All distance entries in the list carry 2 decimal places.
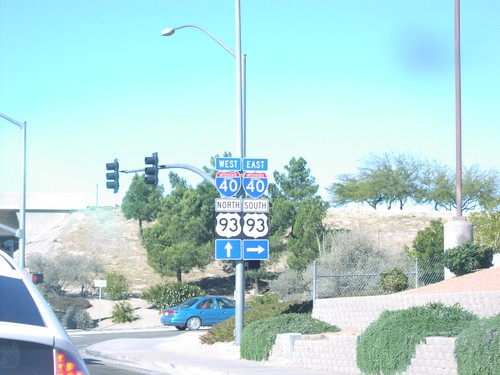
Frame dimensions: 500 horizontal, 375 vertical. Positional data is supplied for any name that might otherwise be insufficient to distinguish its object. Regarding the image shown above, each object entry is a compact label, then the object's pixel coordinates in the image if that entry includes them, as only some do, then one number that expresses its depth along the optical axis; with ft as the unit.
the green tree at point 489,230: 128.88
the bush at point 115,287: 185.37
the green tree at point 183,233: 194.49
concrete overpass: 271.69
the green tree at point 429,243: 153.48
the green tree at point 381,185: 265.13
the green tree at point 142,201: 251.80
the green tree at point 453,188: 247.50
